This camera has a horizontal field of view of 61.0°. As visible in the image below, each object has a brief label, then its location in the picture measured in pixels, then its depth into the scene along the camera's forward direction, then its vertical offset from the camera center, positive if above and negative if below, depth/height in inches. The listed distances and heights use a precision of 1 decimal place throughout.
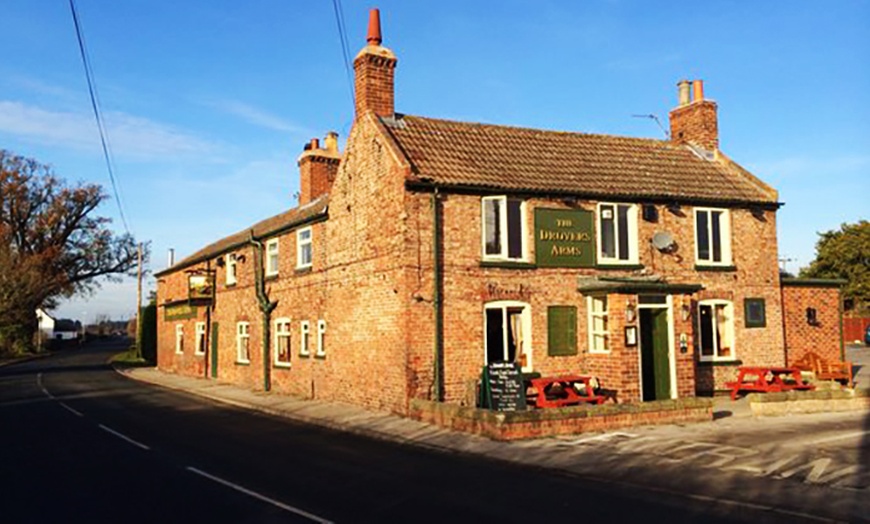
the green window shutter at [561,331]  743.7 -9.6
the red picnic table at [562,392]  635.5 -64.3
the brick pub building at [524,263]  698.8 +62.3
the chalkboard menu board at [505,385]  612.7 -52.3
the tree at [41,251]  2026.3 +244.9
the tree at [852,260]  2190.0 +174.6
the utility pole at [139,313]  2086.6 +37.5
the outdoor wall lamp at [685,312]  698.2 +7.6
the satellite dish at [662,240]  794.2 +86.2
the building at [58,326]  4975.4 +7.3
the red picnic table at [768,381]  740.6 -63.9
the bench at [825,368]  804.0 -54.6
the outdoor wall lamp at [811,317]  895.7 +2.0
